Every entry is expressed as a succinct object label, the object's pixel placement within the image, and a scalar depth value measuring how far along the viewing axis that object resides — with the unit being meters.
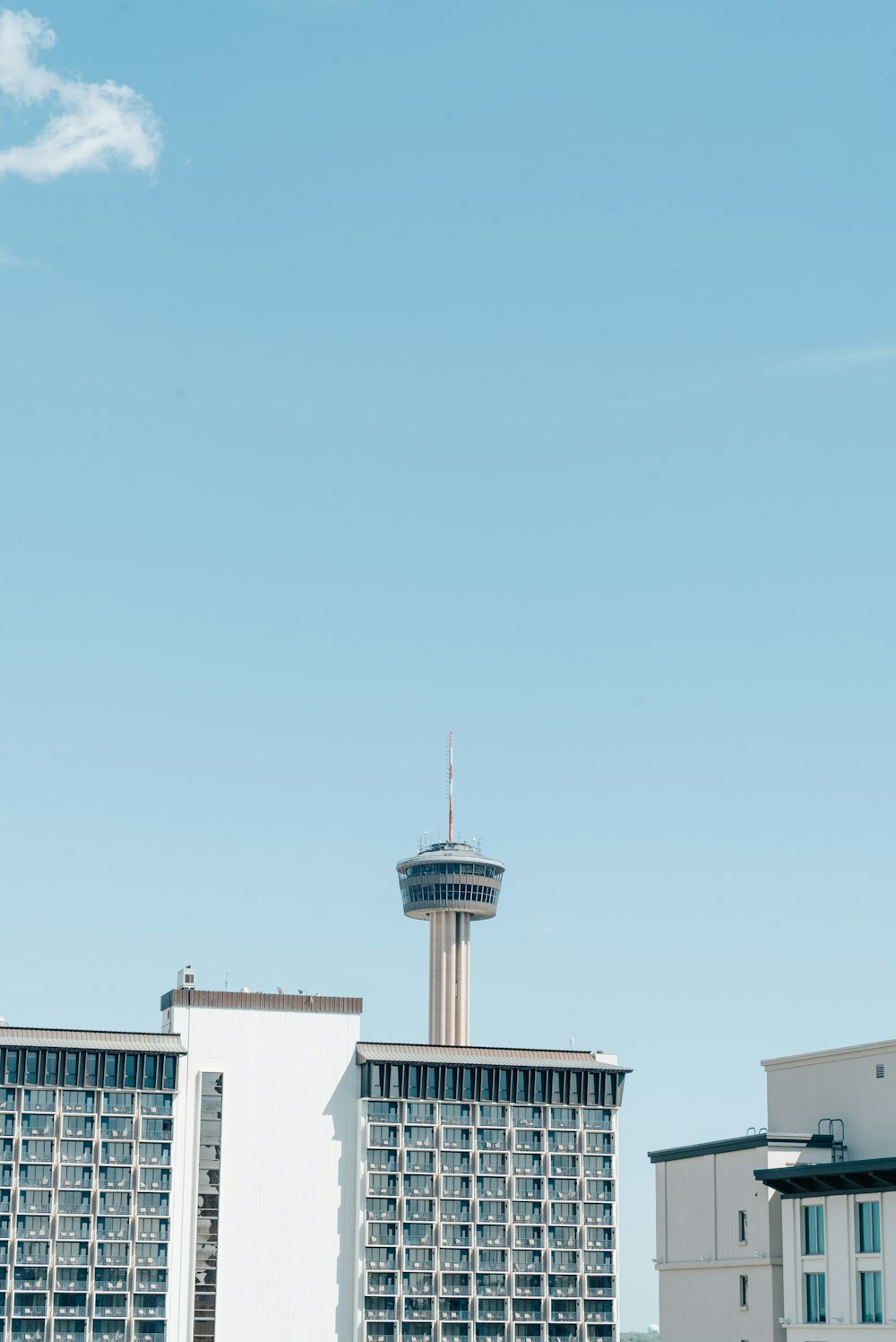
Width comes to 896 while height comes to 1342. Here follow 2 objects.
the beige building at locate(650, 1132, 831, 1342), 115.31
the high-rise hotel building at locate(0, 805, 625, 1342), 195.12
